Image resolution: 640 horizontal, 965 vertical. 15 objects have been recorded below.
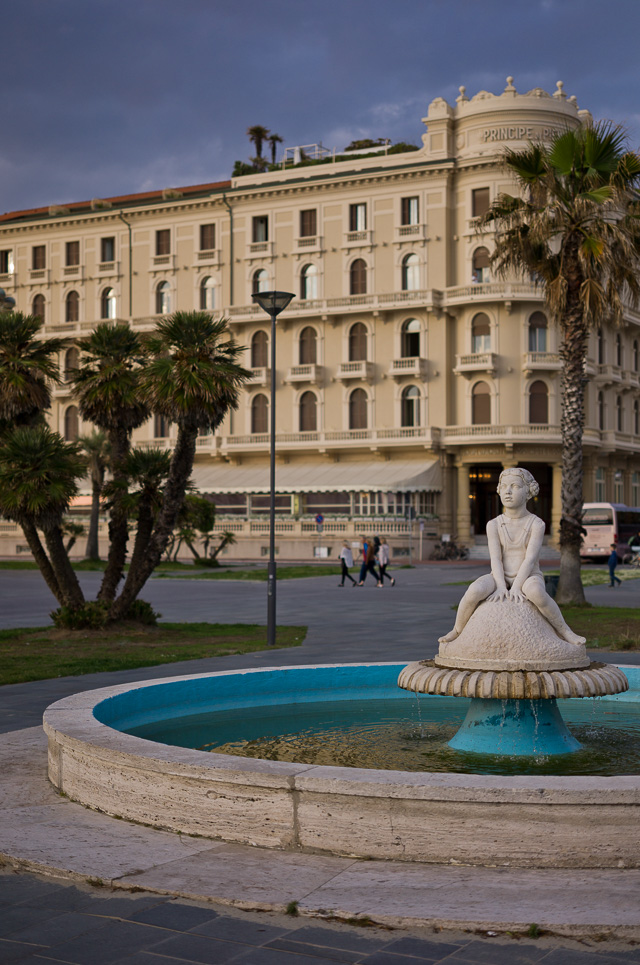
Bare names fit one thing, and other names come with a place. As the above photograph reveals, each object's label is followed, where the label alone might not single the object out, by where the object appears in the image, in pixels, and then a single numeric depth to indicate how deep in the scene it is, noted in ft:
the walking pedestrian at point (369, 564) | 108.88
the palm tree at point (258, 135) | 224.53
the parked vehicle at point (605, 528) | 159.22
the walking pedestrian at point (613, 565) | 107.65
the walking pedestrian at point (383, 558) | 108.67
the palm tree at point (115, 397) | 59.06
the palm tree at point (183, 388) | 56.03
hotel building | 178.60
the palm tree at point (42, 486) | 55.83
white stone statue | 24.30
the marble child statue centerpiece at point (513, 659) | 23.15
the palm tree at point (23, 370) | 58.44
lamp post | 53.34
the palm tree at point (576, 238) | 71.31
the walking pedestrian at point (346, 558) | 107.14
